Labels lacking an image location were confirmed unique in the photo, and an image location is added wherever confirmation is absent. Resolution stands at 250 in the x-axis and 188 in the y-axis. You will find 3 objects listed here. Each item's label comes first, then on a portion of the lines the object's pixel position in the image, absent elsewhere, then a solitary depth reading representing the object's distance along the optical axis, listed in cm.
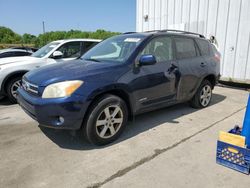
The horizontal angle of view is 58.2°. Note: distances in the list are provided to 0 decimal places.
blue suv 295
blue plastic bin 260
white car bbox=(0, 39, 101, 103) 533
